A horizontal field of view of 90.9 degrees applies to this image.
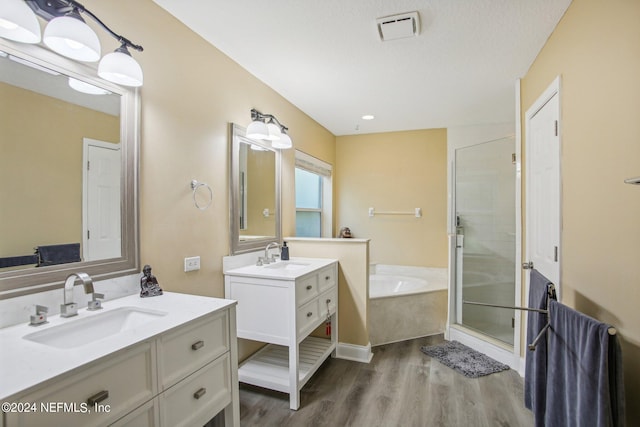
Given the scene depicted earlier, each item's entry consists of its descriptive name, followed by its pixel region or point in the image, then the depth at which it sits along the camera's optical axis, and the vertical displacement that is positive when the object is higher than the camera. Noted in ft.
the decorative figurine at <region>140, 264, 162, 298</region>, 5.17 -1.20
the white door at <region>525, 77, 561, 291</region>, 6.11 +0.62
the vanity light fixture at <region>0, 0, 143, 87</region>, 3.49 +2.16
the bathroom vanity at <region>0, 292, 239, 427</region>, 2.71 -1.60
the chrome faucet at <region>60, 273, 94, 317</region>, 4.00 -1.00
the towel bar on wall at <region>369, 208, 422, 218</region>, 13.80 -0.01
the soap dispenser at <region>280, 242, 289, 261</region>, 8.92 -1.17
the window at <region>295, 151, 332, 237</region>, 12.33 +0.72
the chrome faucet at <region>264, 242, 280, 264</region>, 8.42 -1.17
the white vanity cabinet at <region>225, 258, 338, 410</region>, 6.70 -2.28
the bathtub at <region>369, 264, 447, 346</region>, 10.51 -3.45
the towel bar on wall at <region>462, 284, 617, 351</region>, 4.64 -1.30
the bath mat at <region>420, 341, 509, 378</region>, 8.64 -4.34
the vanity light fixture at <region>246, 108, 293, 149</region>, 7.70 +2.08
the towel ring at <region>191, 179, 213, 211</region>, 6.49 +0.53
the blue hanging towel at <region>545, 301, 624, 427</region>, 3.26 -1.86
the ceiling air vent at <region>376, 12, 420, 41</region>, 5.88 +3.64
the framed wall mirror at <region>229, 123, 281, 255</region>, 7.66 +0.53
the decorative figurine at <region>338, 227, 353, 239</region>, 14.47 -0.93
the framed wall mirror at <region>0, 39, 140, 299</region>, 3.84 +0.57
